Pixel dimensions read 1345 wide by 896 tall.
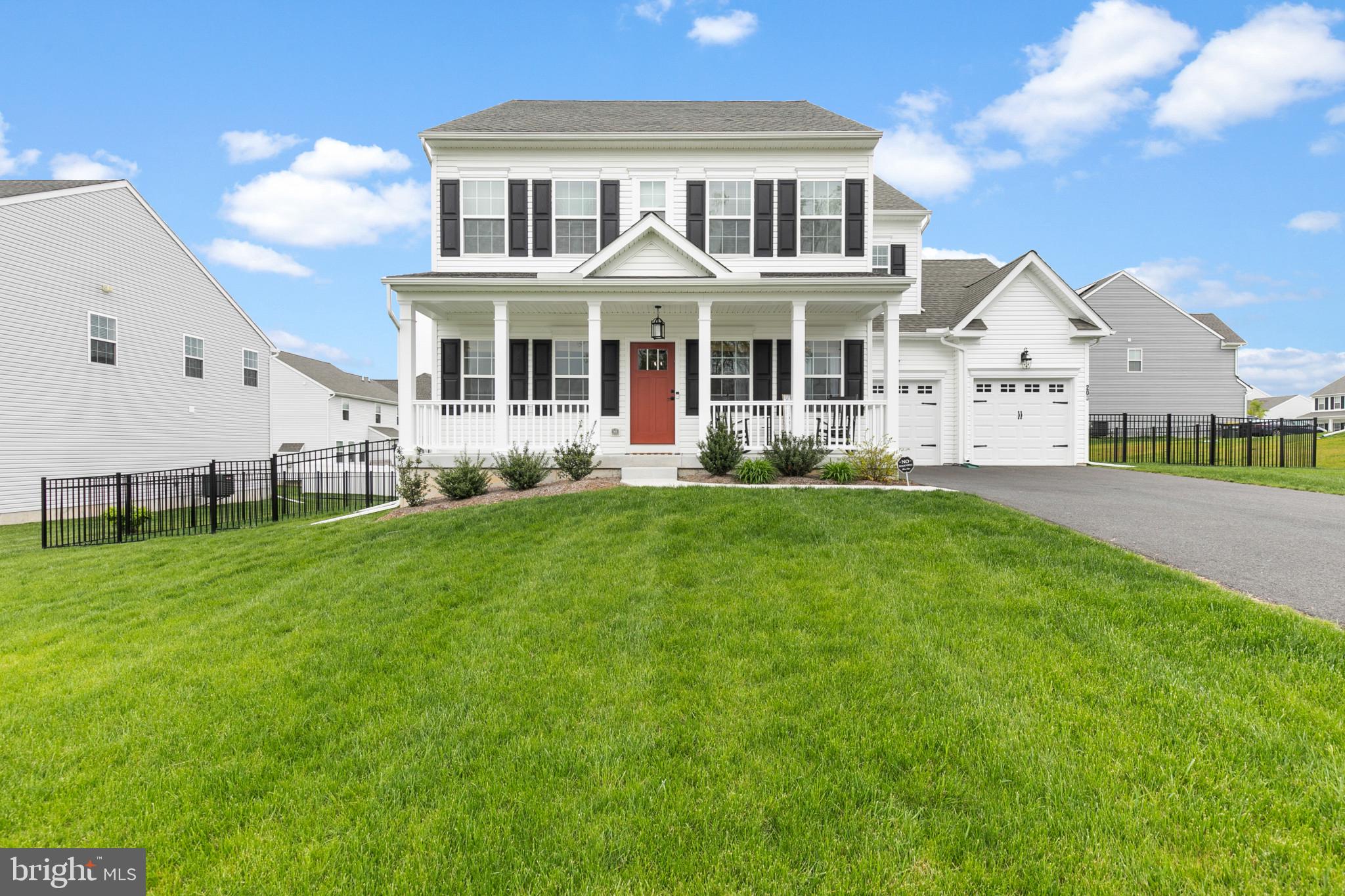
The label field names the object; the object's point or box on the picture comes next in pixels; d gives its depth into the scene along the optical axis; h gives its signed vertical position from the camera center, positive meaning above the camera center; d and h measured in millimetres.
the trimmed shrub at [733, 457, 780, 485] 9641 -624
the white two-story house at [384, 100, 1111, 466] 12336 +4107
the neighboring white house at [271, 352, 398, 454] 32188 +1559
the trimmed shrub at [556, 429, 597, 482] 10188 -448
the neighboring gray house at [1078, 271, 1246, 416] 25531 +3573
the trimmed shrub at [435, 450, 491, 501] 9742 -773
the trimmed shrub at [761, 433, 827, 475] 10070 -342
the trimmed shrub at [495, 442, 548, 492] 9805 -592
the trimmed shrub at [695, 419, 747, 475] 10141 -289
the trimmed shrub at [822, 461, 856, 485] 9930 -646
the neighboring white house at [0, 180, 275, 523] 13953 +2584
